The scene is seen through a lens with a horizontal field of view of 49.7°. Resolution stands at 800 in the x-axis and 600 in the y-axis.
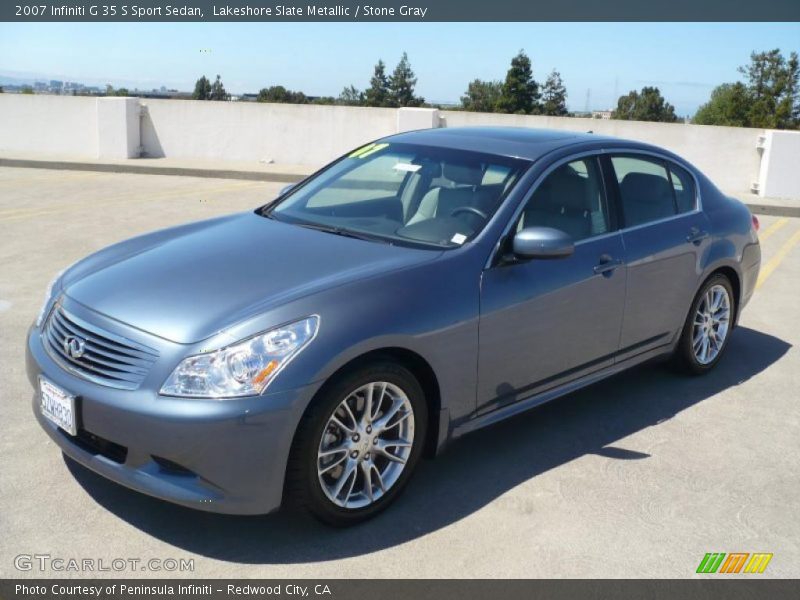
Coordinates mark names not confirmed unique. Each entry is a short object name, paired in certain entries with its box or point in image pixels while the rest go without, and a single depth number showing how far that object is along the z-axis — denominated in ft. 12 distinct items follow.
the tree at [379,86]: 446.60
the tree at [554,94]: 449.89
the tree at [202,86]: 275.80
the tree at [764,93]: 328.49
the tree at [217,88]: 270.14
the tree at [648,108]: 453.08
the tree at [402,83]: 439.96
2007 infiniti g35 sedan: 10.88
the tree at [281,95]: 327.65
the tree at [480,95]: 440.04
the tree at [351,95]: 447.75
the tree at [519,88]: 364.79
